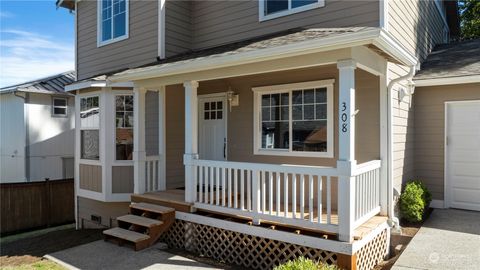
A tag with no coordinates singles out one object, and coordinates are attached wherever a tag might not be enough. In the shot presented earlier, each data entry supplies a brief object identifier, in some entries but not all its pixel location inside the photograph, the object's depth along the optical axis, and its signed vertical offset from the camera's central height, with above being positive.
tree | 16.55 +6.05
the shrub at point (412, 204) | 5.82 -1.25
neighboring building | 12.75 +0.13
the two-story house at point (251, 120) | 4.51 +0.29
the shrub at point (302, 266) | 3.34 -1.37
